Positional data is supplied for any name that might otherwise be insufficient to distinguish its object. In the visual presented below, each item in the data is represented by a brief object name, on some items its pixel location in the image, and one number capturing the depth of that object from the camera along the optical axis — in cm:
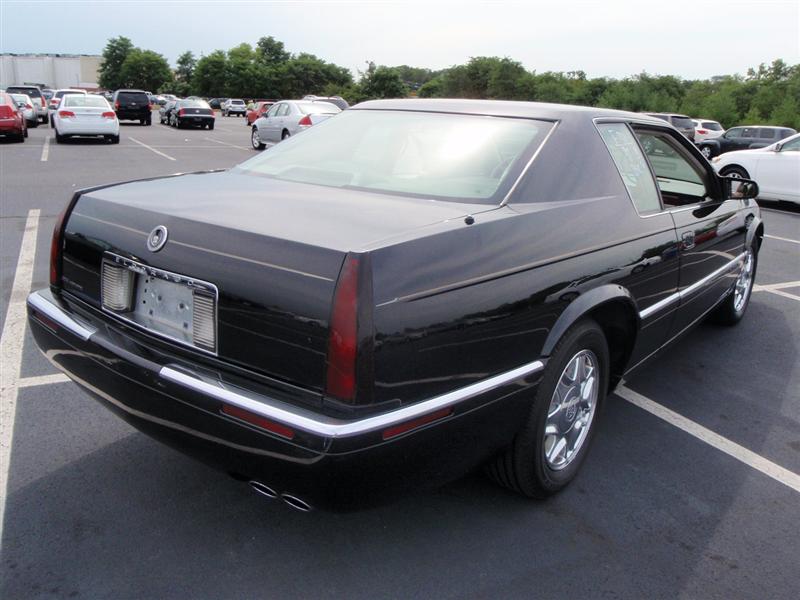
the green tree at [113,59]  12175
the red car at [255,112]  3095
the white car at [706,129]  2573
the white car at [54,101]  2728
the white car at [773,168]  1188
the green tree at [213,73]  9806
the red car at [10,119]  1842
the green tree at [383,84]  7231
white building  9405
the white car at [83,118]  1900
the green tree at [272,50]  11472
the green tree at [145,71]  11381
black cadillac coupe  202
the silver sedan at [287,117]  1792
